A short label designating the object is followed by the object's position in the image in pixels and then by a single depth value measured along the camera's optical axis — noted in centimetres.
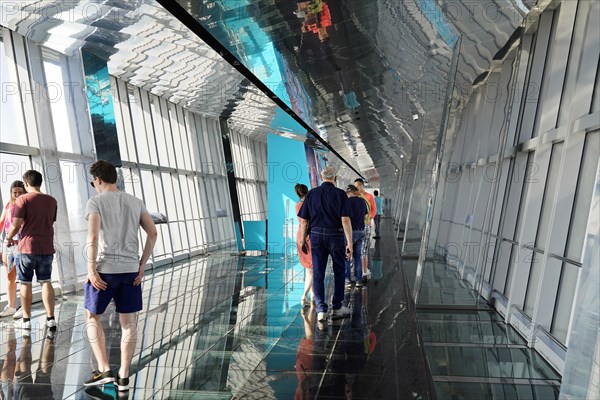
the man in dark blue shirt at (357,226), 1066
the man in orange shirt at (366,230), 1159
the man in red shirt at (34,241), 755
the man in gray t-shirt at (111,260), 525
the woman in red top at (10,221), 798
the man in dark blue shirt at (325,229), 805
